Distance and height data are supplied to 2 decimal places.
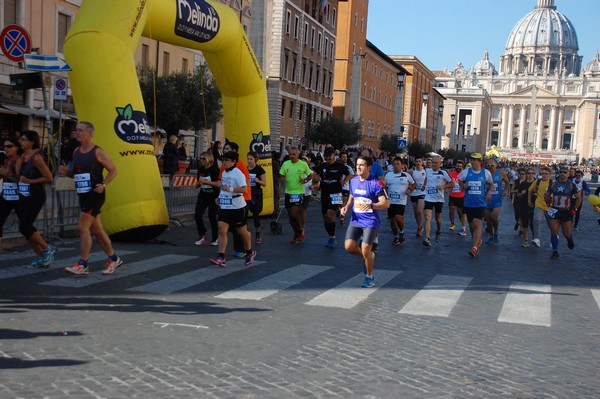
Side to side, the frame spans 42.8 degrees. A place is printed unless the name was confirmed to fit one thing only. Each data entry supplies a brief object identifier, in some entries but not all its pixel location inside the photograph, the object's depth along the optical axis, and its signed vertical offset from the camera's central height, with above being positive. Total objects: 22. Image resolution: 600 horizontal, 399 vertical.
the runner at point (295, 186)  13.80 -0.84
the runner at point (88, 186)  8.96 -0.66
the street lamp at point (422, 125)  111.56 +3.21
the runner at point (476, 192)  13.41 -0.76
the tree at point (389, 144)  65.31 +0.14
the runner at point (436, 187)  15.82 -0.82
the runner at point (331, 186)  13.62 -0.80
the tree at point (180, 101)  28.77 +1.29
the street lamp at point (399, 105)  37.84 +2.74
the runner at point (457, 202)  17.09 -1.25
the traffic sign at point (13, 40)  12.96 +1.44
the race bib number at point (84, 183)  9.00 -0.63
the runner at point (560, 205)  14.07 -0.92
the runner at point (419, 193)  16.02 -0.95
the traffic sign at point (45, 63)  12.23 +1.01
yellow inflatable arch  12.19 +0.43
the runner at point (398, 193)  14.75 -0.92
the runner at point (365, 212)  9.48 -0.86
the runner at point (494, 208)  15.83 -1.18
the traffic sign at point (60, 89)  15.31 +0.78
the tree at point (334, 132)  49.34 +0.69
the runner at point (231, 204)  10.51 -0.93
